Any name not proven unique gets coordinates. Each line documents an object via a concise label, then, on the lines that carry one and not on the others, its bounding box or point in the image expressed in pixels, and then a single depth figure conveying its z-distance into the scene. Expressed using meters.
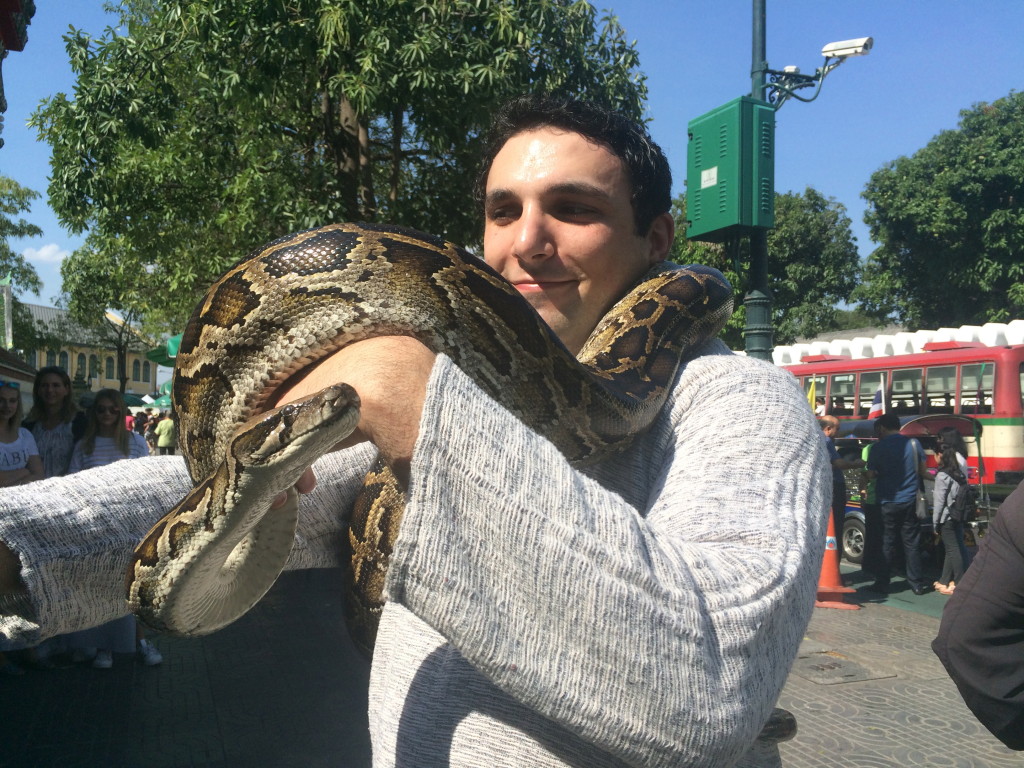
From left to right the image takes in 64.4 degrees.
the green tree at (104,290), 16.17
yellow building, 52.66
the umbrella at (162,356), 9.49
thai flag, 14.92
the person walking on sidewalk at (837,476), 10.76
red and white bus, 13.85
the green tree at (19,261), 35.75
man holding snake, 1.06
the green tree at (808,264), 34.72
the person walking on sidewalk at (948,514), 10.02
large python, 1.50
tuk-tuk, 11.63
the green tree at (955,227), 31.12
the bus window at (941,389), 15.02
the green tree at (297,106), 8.29
